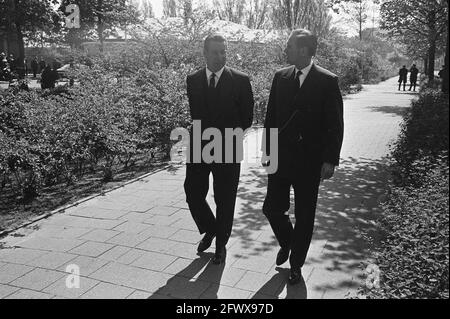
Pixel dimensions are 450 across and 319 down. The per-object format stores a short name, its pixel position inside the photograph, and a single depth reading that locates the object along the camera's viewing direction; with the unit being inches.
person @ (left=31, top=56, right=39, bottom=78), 1313.4
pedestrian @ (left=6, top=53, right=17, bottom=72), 472.8
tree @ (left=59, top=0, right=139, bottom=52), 1039.0
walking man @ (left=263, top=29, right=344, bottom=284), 136.4
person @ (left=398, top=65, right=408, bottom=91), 1117.2
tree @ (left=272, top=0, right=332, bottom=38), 1109.1
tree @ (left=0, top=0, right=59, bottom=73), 759.1
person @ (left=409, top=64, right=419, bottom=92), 1068.5
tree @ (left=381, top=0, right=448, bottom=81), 609.1
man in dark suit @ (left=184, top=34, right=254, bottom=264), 154.6
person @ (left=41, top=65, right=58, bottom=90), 731.4
